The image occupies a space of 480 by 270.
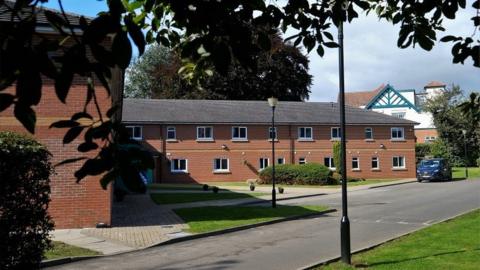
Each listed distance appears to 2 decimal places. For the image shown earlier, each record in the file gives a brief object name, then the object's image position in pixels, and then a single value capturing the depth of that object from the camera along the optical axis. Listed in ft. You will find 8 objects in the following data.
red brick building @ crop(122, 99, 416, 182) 150.82
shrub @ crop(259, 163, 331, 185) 134.92
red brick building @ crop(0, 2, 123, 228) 50.26
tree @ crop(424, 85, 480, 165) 209.56
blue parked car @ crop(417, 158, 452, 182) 142.40
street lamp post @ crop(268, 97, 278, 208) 72.71
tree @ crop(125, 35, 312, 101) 183.73
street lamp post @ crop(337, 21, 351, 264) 32.37
